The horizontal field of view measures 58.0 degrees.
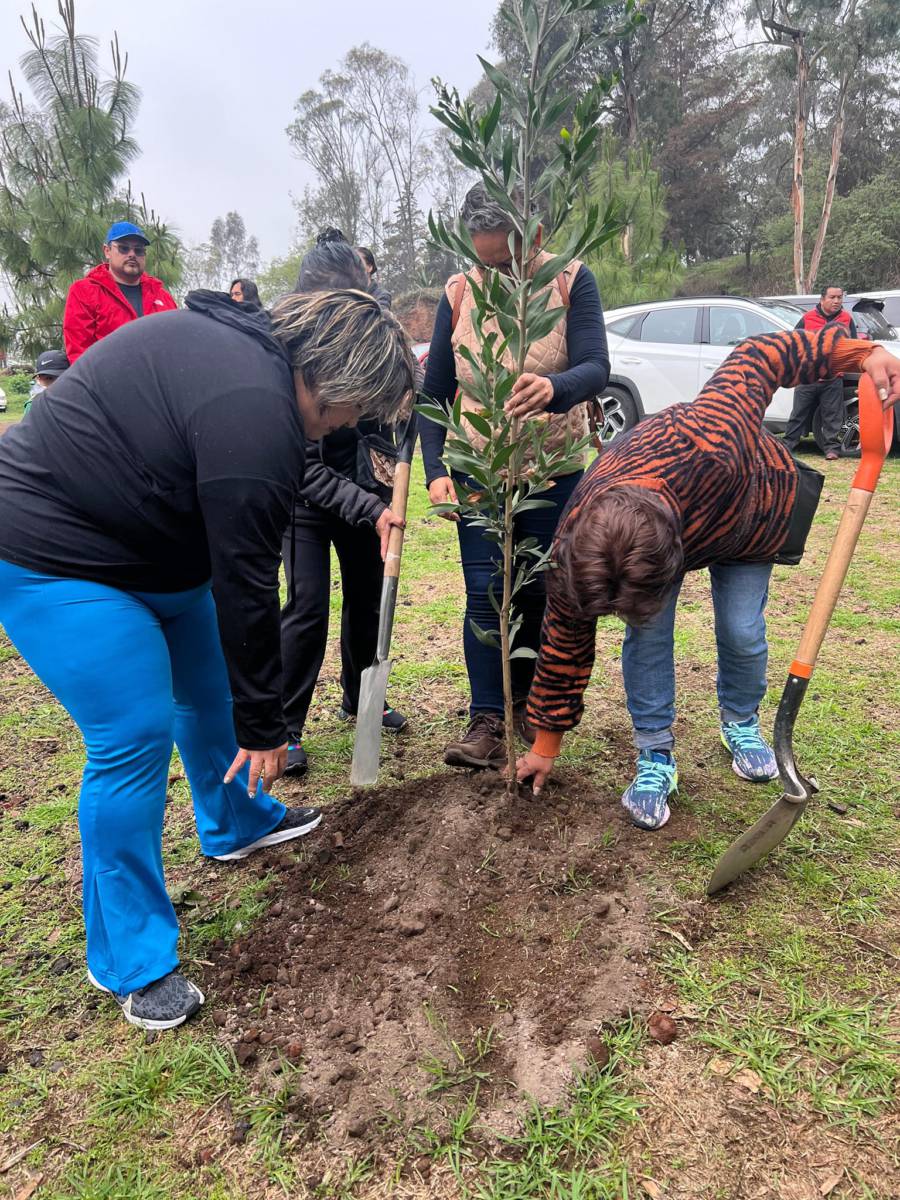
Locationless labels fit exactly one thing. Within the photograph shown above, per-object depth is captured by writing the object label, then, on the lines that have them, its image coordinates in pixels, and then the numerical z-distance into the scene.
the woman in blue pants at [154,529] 1.69
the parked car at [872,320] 8.91
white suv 8.89
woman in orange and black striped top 1.84
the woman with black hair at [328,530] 2.85
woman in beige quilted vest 2.35
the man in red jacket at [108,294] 4.94
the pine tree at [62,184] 8.48
